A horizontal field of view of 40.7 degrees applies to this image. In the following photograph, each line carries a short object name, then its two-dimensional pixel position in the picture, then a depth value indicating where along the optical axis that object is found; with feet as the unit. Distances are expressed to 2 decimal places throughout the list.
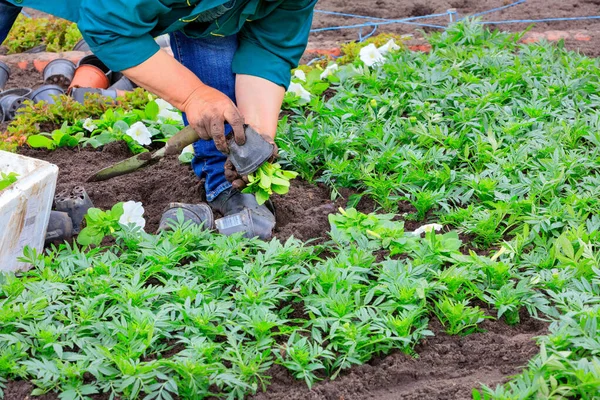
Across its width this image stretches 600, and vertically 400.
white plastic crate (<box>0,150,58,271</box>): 8.86
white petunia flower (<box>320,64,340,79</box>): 14.78
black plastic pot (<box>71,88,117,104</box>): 14.30
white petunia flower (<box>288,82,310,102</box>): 13.63
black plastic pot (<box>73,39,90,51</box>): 17.59
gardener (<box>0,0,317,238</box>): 8.93
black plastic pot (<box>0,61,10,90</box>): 15.75
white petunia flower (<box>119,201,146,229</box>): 10.16
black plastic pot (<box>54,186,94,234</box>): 10.36
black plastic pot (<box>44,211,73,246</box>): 9.96
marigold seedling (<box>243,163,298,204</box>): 9.79
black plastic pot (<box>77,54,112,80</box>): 15.69
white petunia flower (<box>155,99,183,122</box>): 13.58
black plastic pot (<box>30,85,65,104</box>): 14.46
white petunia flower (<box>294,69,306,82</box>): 14.75
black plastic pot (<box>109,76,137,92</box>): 15.29
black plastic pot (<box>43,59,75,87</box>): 15.80
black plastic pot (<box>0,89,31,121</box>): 14.33
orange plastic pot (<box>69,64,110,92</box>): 15.14
